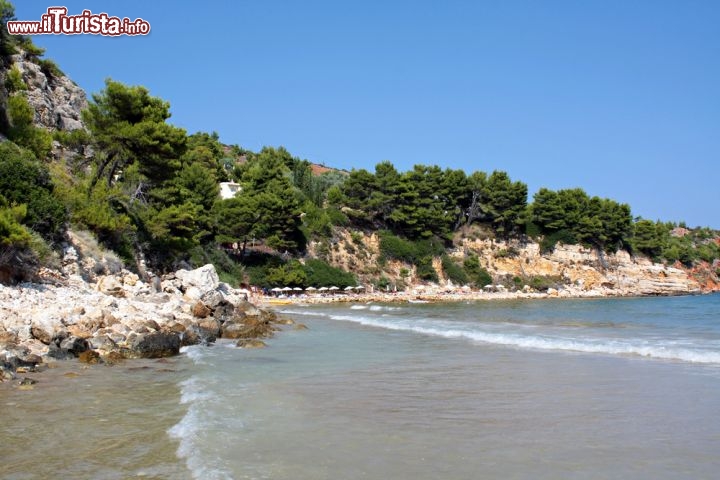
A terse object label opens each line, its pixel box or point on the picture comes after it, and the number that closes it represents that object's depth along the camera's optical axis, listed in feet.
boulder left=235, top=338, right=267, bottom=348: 49.58
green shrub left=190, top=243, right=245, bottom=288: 139.03
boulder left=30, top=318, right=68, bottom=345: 37.32
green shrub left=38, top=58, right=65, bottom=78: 121.77
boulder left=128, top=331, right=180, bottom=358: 40.52
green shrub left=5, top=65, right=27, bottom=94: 78.95
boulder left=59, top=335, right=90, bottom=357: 37.11
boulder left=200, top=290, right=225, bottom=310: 67.69
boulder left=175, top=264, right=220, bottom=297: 74.69
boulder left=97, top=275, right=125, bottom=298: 57.98
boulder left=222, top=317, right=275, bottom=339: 57.67
